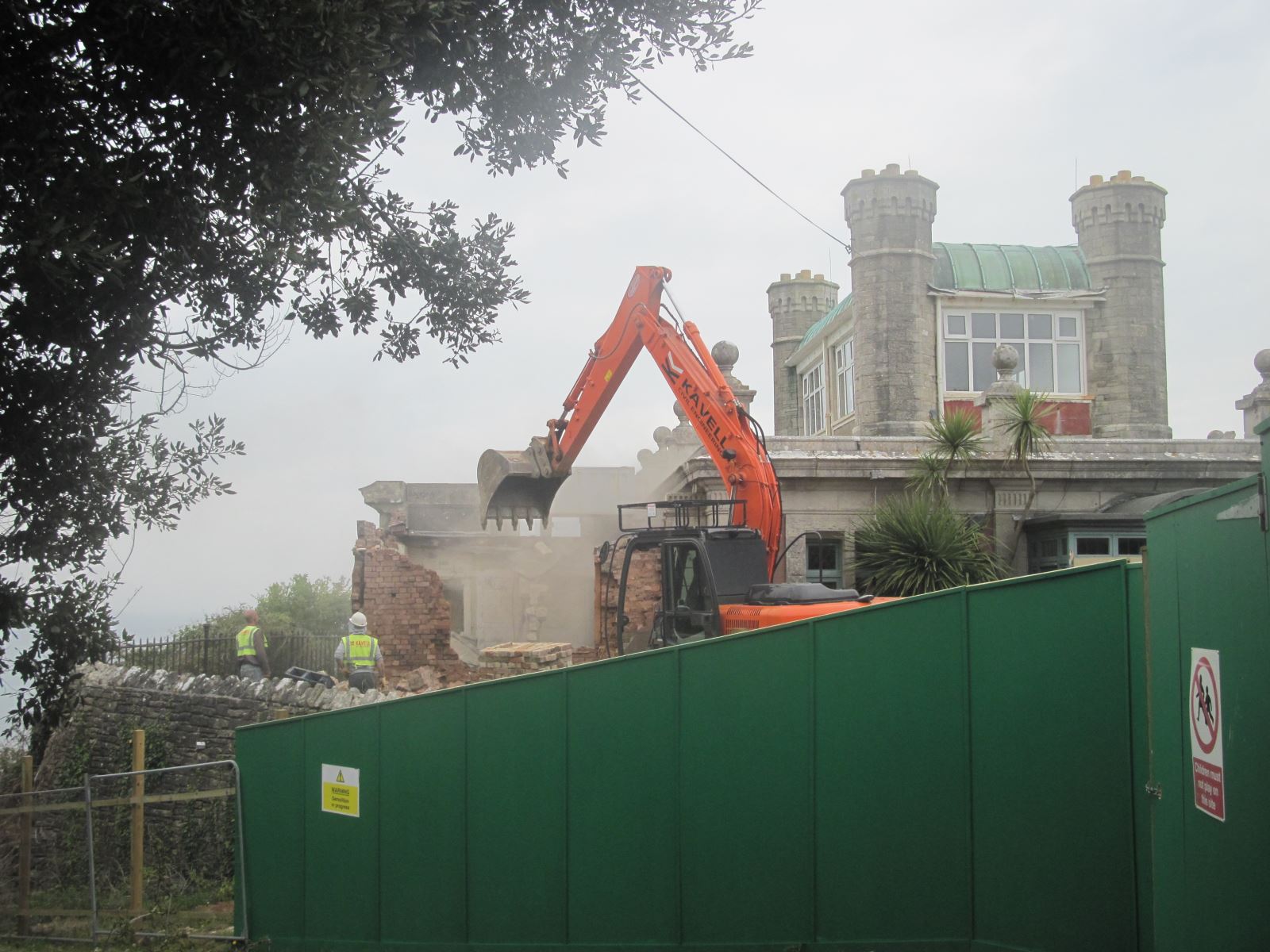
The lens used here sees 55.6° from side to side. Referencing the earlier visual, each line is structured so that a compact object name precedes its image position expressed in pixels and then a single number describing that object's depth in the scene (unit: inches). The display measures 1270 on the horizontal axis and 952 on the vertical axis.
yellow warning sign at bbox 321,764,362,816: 387.2
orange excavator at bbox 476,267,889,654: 412.8
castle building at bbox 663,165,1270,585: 1025.5
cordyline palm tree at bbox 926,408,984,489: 698.2
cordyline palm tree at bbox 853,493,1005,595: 649.6
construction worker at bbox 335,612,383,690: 622.2
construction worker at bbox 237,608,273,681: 647.8
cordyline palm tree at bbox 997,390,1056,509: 691.4
